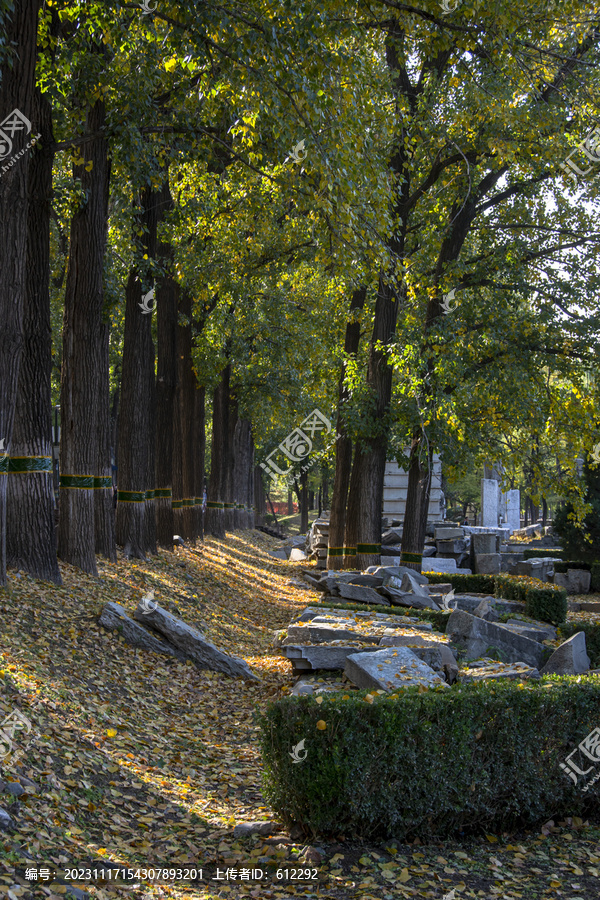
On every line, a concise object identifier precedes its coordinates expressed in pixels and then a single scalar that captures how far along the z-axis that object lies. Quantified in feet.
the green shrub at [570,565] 65.82
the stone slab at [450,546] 72.23
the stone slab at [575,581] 64.10
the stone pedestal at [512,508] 110.73
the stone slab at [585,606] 56.85
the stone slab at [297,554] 90.09
